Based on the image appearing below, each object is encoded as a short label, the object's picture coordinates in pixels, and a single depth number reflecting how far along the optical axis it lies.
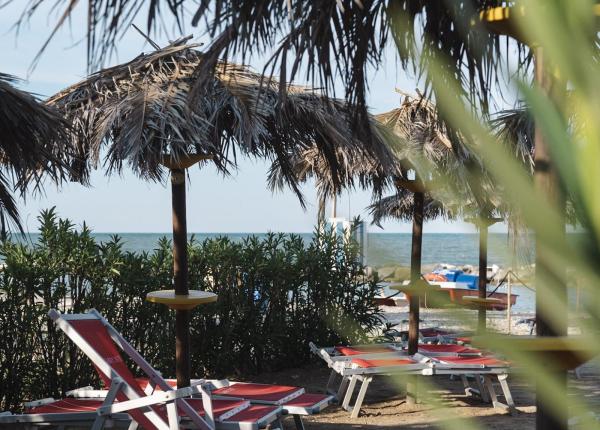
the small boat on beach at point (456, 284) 10.31
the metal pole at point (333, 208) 16.12
